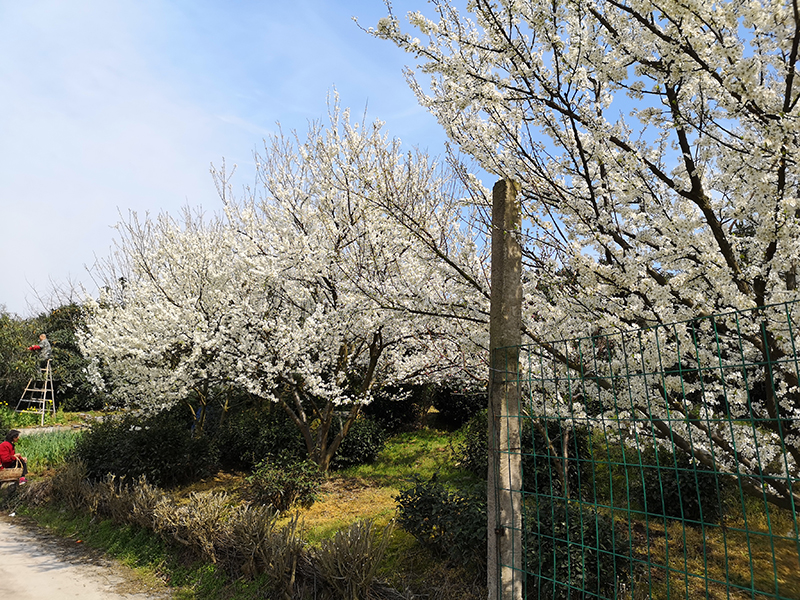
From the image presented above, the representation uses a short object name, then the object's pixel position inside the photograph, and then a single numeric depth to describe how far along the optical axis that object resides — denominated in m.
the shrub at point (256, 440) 8.49
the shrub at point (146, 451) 7.36
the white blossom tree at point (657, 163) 2.23
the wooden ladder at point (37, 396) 15.15
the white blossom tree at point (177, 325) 7.43
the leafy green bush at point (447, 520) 3.98
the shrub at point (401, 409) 11.13
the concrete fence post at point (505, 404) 2.62
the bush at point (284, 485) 6.27
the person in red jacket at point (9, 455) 7.79
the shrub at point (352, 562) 3.74
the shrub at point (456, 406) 10.77
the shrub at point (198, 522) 4.87
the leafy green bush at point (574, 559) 3.55
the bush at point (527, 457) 6.06
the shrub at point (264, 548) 4.05
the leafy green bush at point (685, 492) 5.23
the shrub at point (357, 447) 8.59
